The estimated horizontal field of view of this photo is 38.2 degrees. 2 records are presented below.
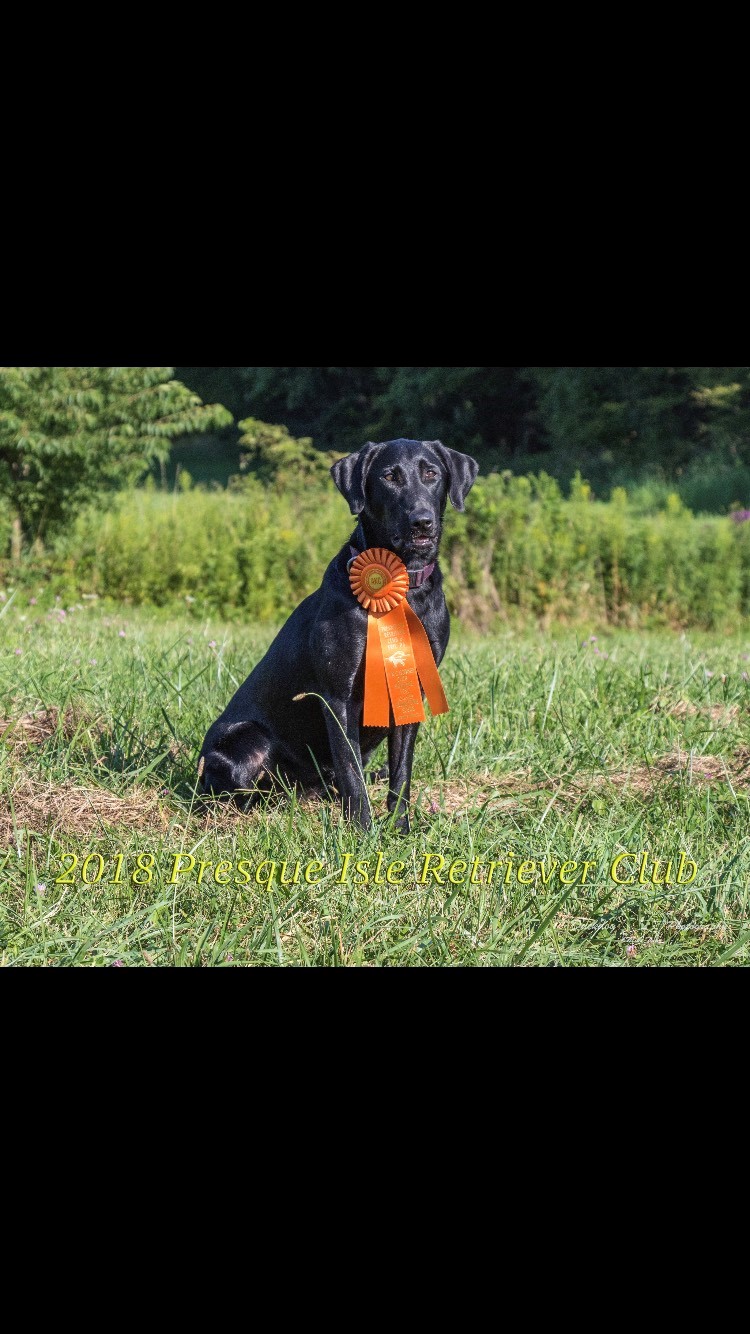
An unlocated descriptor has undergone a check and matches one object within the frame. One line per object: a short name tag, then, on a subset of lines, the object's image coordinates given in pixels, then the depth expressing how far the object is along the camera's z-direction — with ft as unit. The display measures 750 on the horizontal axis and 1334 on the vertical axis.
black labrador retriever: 10.43
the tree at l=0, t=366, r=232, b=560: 30.01
